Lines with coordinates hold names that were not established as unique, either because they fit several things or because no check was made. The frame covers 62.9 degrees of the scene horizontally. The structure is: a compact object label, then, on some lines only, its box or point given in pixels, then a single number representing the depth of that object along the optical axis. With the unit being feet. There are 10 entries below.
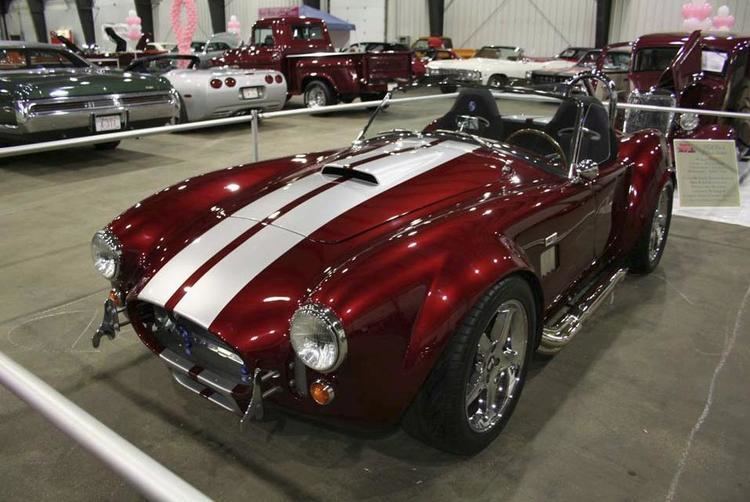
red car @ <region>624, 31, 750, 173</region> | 21.44
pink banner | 67.49
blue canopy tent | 59.19
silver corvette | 28.14
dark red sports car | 6.19
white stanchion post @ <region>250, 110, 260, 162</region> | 15.00
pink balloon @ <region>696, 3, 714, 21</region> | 43.68
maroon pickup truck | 36.42
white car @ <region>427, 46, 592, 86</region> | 39.43
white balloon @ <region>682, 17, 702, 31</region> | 43.14
